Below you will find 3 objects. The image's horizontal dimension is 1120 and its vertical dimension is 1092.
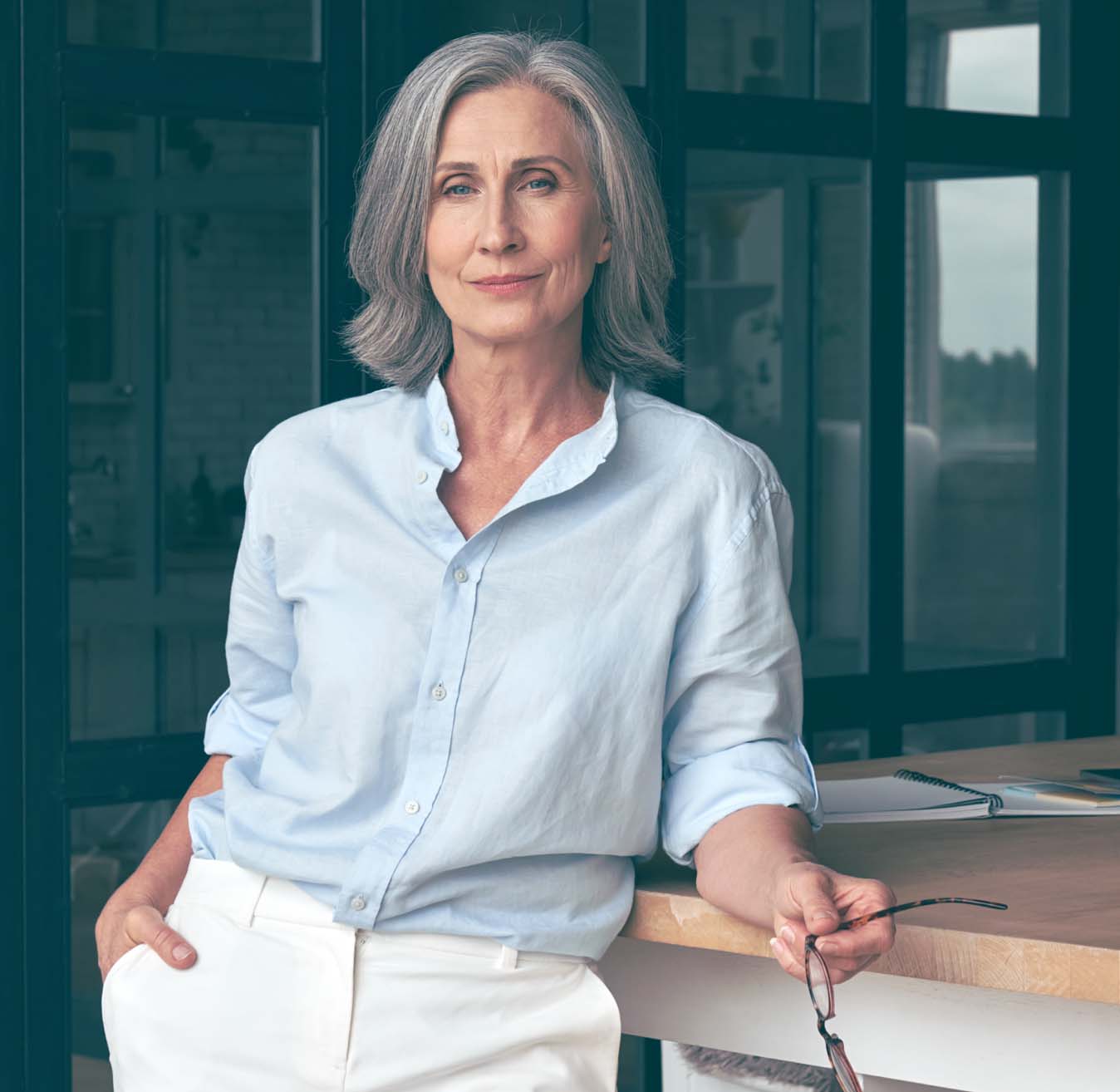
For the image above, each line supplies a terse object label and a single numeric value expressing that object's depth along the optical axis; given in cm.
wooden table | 260
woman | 265
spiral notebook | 302
